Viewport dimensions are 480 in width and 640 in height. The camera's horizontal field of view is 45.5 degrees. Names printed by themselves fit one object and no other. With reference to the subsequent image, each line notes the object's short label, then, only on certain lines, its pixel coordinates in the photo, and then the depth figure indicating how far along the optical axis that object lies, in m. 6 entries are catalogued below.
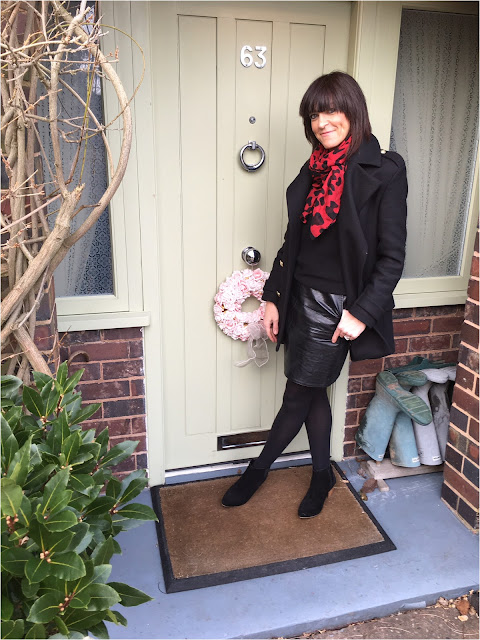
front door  2.31
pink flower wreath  2.59
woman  2.03
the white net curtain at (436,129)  2.58
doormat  2.21
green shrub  1.08
